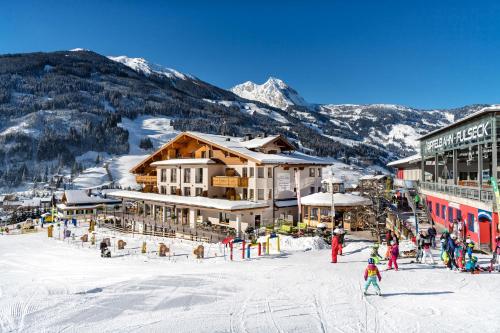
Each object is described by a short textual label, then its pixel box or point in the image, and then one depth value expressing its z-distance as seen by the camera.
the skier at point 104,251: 23.75
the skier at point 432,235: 18.58
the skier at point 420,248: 16.77
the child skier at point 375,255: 13.40
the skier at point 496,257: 14.80
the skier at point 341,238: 19.45
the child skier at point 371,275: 12.31
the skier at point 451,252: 15.21
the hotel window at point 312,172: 36.31
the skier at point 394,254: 15.64
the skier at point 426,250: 16.61
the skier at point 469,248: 14.74
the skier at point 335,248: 17.44
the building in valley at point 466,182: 19.08
